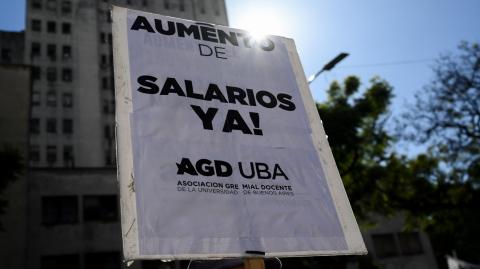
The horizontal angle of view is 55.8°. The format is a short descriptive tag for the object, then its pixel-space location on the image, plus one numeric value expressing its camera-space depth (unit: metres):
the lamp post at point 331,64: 11.96
